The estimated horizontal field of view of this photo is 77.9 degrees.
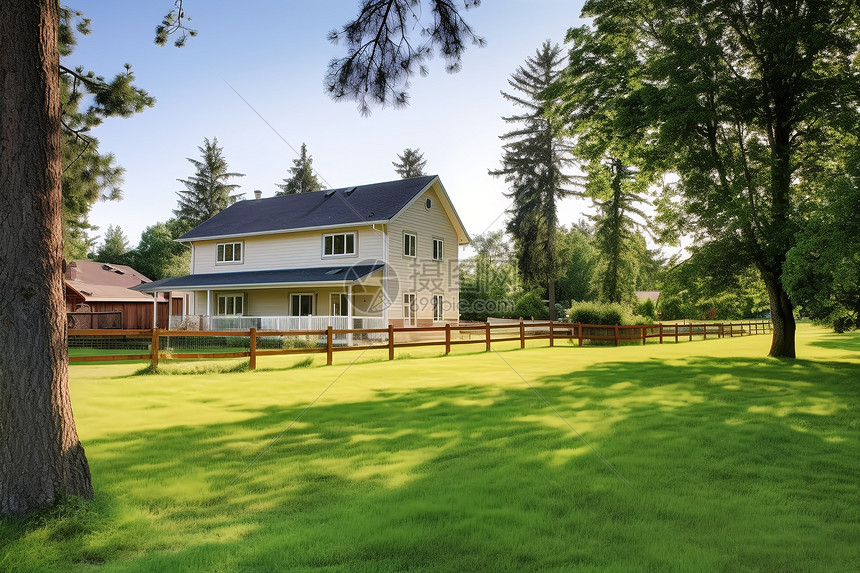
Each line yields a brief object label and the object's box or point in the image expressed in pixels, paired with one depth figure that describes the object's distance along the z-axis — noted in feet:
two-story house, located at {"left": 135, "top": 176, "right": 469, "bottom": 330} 86.28
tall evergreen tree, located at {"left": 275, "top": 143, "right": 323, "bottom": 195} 191.01
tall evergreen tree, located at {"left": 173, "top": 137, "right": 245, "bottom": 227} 188.34
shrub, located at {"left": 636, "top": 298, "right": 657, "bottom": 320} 178.54
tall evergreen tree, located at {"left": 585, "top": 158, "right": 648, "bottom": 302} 121.80
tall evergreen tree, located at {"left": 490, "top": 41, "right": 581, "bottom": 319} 132.26
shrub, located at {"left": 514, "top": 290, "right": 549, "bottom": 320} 151.64
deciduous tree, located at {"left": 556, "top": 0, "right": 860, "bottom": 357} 53.42
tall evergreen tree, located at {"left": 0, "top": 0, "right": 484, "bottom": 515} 13.69
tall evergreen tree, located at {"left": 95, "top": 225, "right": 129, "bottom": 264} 192.95
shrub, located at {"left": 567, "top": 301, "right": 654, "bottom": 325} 88.99
